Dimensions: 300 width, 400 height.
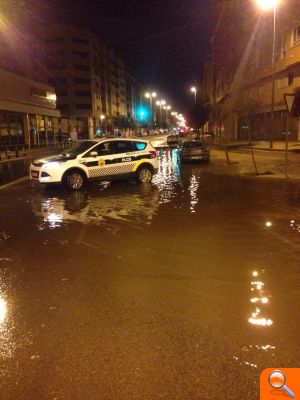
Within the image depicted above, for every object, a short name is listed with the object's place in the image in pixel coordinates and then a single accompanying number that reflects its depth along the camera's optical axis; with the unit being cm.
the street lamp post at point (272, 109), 2898
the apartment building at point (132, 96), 16738
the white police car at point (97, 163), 1449
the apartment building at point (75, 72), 9912
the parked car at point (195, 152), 2545
